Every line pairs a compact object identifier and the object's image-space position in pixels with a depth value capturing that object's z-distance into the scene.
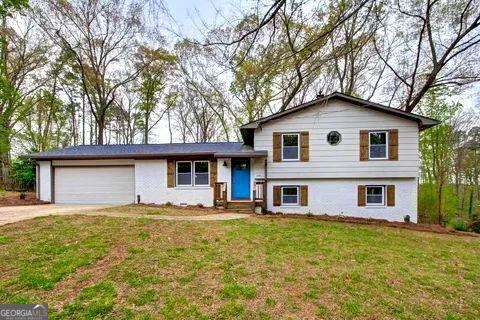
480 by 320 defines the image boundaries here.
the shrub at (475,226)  12.34
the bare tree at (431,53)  10.87
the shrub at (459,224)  12.61
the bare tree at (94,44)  17.00
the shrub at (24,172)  16.34
